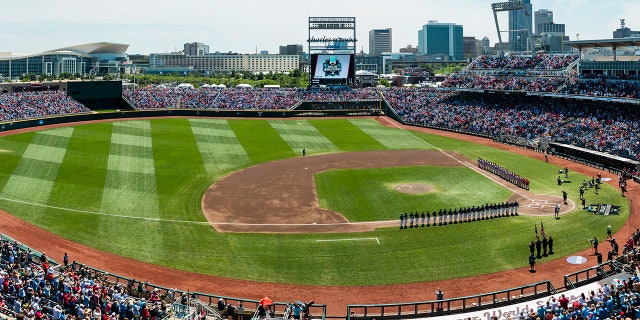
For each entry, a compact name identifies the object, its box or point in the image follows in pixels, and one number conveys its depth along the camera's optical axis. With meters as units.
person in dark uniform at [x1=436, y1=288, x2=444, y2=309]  26.33
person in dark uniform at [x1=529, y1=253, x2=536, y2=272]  30.87
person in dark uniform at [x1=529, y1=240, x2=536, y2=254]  31.96
